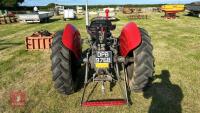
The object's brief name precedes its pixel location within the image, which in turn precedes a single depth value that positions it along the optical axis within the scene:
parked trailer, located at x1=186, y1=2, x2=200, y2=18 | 19.17
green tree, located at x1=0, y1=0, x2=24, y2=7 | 37.90
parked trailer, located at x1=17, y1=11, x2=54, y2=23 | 16.37
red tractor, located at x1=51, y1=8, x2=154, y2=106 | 3.28
